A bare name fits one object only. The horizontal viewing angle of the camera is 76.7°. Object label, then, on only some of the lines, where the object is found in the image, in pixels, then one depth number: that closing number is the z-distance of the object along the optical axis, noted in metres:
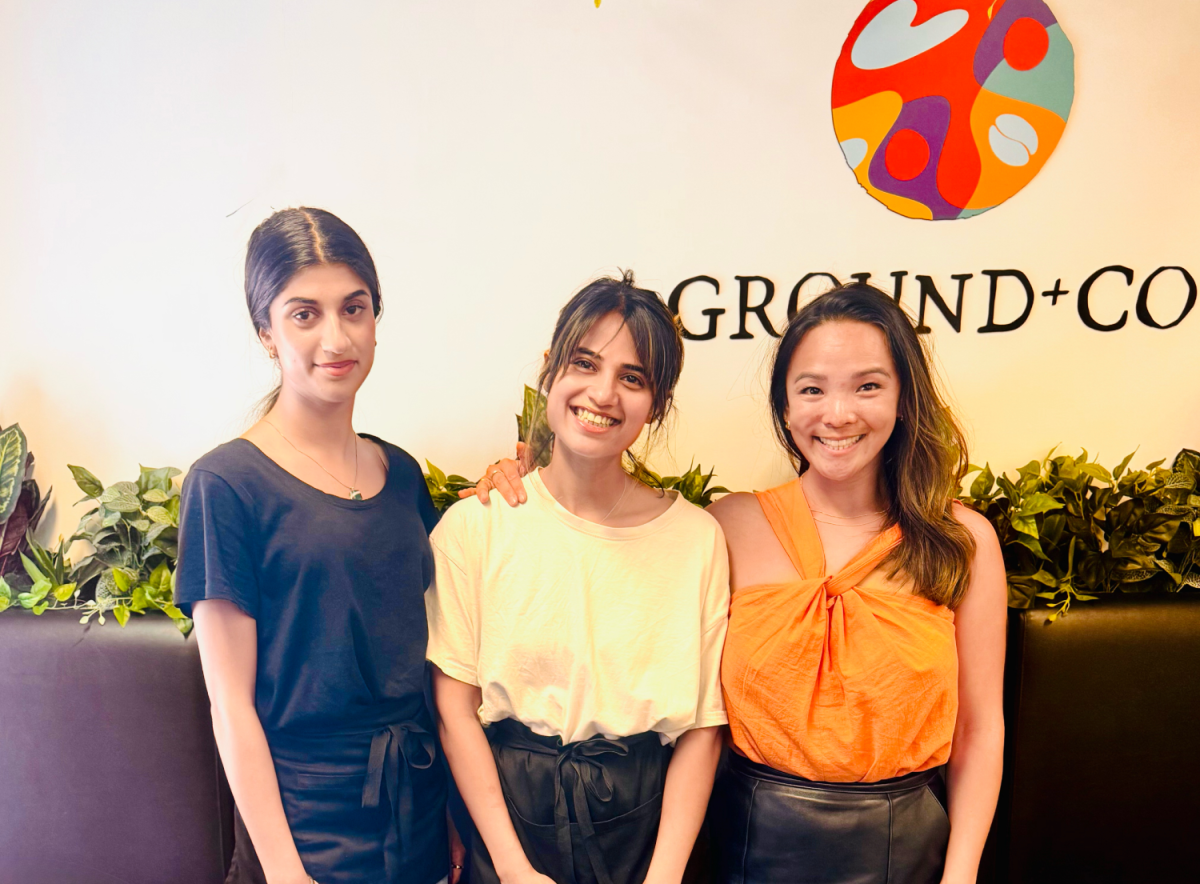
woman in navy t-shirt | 1.15
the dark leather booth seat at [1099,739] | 1.67
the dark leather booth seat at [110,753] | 1.58
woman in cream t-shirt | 1.28
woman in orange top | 1.33
